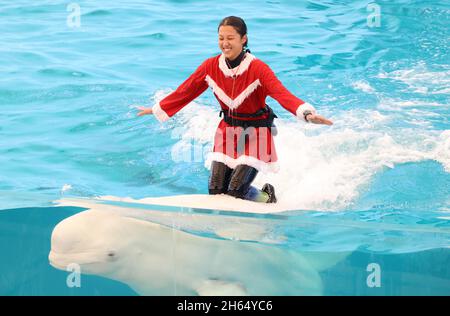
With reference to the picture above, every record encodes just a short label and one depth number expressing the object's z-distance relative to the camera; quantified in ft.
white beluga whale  32.09
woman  38.83
